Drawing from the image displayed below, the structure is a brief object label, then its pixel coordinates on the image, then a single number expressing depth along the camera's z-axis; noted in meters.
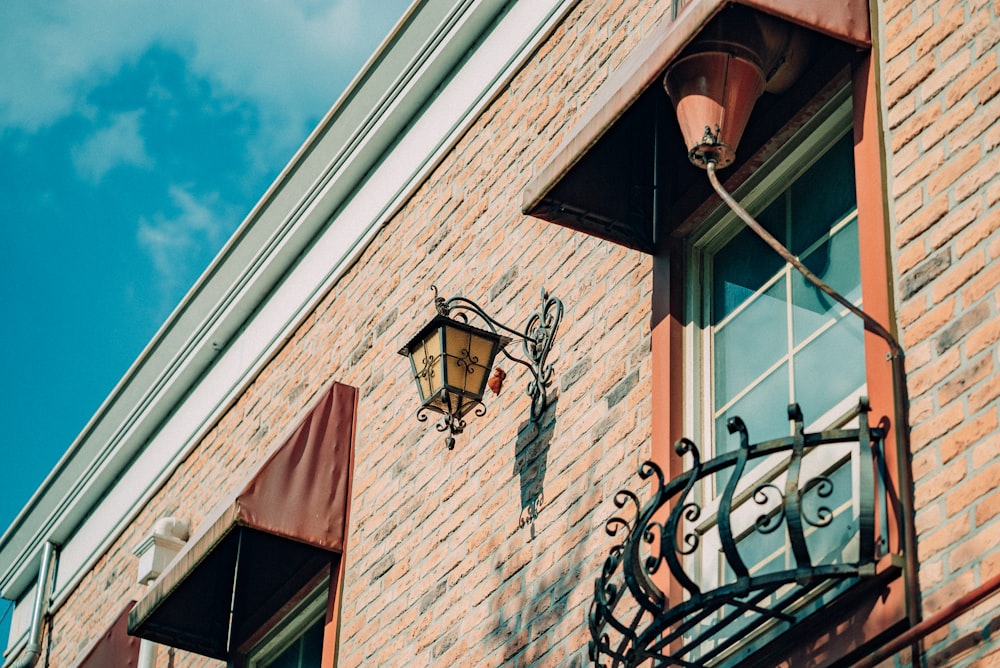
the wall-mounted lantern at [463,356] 7.47
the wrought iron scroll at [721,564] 5.03
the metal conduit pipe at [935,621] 4.48
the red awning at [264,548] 8.86
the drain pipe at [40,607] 13.18
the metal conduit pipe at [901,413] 4.91
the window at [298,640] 9.12
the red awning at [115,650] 10.73
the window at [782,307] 5.88
